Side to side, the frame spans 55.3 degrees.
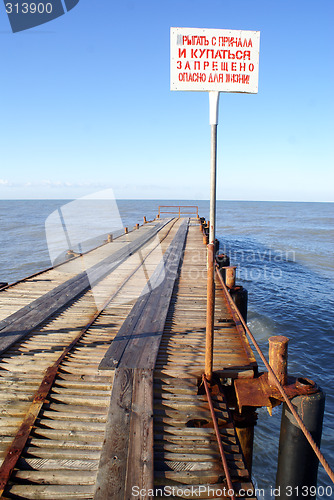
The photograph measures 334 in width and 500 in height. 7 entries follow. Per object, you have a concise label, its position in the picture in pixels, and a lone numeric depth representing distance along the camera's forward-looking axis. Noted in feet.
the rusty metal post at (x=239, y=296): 33.63
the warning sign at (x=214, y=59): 13.21
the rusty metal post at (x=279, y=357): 16.28
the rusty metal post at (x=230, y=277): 32.63
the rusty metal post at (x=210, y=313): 15.37
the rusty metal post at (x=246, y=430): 20.21
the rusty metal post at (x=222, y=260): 51.25
